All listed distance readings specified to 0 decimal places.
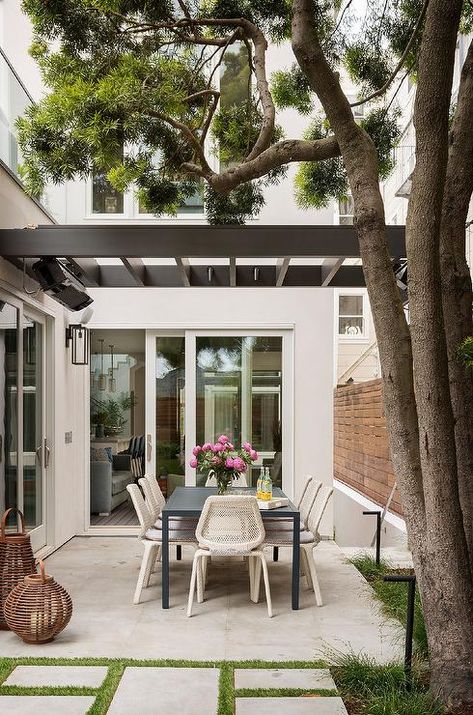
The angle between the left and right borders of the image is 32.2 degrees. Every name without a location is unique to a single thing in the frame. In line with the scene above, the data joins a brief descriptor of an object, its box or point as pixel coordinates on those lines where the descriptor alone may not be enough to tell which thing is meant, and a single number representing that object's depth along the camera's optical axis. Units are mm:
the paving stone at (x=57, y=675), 4090
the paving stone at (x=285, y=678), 4059
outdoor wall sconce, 8398
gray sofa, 9492
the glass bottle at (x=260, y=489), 6197
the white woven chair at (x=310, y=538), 5914
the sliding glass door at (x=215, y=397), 8938
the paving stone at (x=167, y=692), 3732
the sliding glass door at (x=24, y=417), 6195
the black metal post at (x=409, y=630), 3838
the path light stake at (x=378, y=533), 6805
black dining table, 5773
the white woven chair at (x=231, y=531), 5484
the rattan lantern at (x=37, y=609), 4773
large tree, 3666
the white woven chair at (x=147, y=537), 5910
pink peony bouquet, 6402
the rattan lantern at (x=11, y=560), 5160
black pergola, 5730
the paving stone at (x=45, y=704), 3693
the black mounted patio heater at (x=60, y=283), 6289
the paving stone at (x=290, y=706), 3660
